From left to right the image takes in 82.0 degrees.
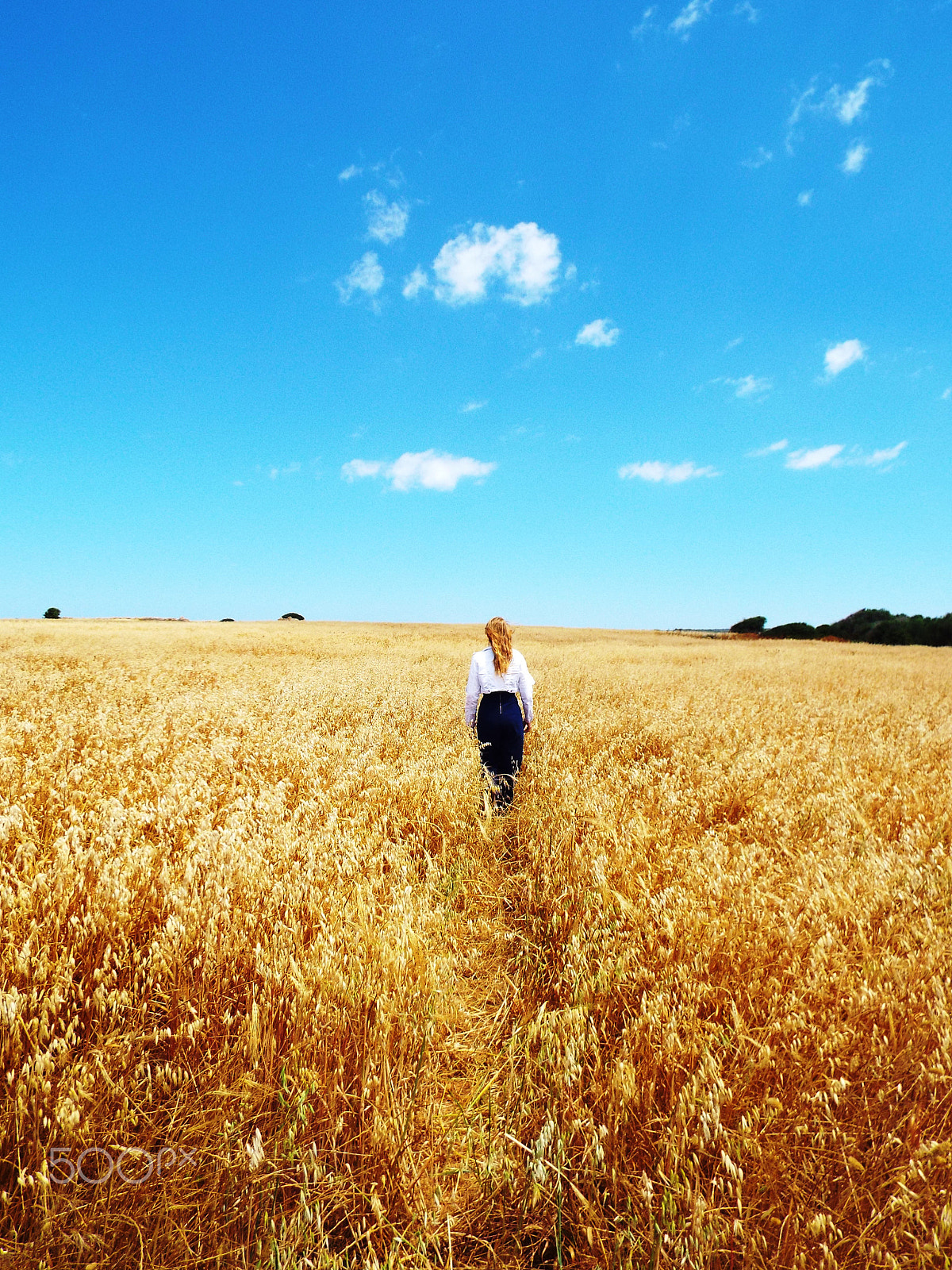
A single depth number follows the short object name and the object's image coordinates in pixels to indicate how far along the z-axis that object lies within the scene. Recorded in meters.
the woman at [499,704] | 5.89
